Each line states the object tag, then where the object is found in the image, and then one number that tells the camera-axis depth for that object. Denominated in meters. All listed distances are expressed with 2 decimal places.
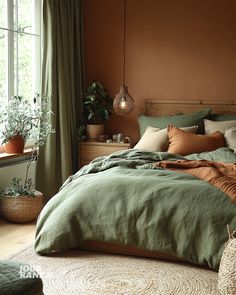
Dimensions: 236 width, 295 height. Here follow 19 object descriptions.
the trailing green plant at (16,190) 4.38
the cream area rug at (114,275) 2.83
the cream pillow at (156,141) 4.66
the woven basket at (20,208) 4.31
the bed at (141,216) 3.08
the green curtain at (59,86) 4.95
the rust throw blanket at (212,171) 3.15
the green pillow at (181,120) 5.00
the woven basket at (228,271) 2.61
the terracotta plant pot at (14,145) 4.52
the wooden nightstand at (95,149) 5.24
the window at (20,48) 4.61
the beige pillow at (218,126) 4.82
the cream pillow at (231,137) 4.53
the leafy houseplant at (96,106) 5.44
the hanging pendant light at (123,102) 5.10
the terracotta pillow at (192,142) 4.52
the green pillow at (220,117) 5.00
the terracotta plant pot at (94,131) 5.45
